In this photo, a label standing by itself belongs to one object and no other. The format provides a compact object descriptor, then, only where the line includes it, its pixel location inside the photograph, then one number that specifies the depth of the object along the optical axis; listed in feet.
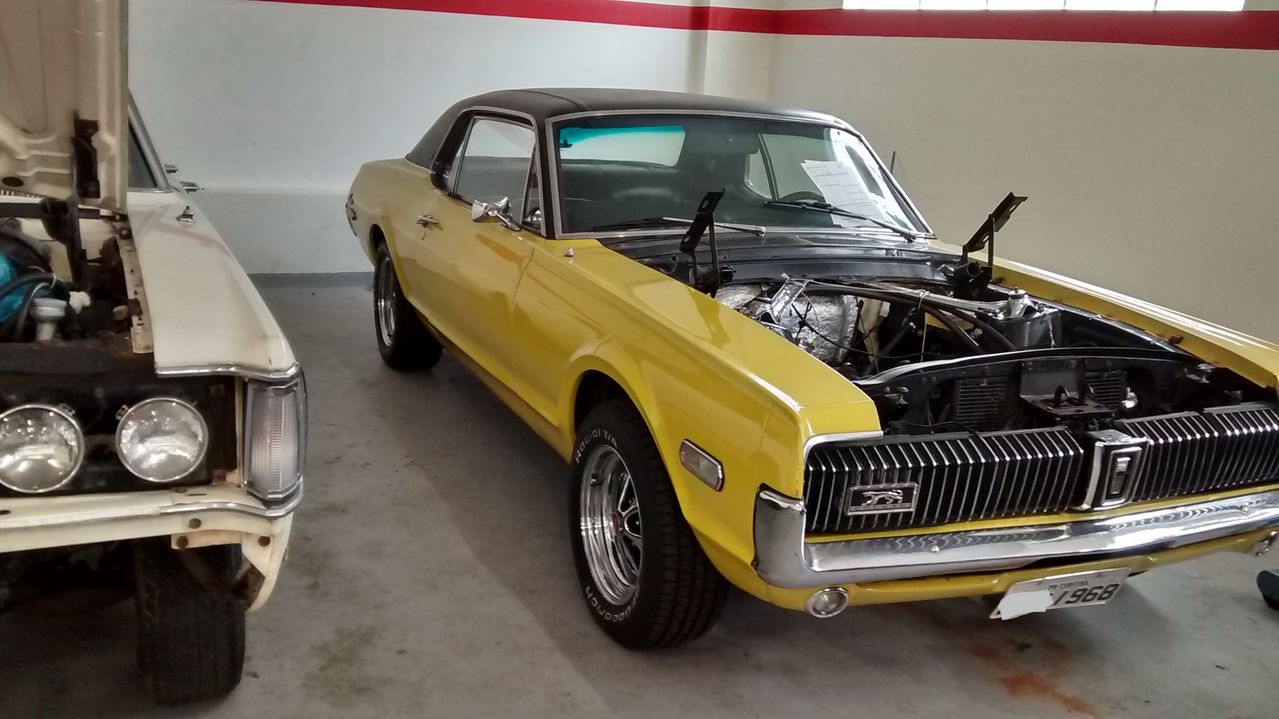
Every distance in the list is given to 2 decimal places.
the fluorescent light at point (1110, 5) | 16.46
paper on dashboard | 11.94
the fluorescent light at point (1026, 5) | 17.75
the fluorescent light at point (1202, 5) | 15.15
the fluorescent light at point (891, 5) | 20.90
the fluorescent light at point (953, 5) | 19.26
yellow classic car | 7.11
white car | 5.59
